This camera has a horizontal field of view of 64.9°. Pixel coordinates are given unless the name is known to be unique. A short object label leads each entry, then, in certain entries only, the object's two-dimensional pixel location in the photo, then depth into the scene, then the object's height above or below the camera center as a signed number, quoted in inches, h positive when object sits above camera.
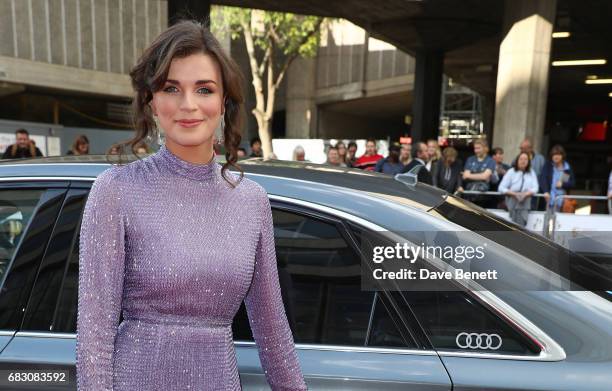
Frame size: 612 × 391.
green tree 794.2 +161.7
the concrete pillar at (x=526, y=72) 440.1 +56.4
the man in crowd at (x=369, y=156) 373.4 -21.2
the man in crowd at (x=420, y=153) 291.6 -13.6
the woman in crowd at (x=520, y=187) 278.5 -31.7
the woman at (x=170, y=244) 39.1 -10.1
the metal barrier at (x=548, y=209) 242.5 -40.4
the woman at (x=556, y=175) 304.3 -25.6
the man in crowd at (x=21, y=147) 299.9 -17.8
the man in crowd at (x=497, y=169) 309.7 -24.7
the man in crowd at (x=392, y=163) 290.9 -20.2
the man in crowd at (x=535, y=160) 306.2 -17.4
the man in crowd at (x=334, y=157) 352.2 -21.0
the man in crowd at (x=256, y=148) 384.2 -17.7
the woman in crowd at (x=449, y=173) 289.0 -24.8
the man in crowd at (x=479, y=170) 301.3 -24.0
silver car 56.9 -21.9
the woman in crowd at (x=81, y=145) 312.7 -16.0
